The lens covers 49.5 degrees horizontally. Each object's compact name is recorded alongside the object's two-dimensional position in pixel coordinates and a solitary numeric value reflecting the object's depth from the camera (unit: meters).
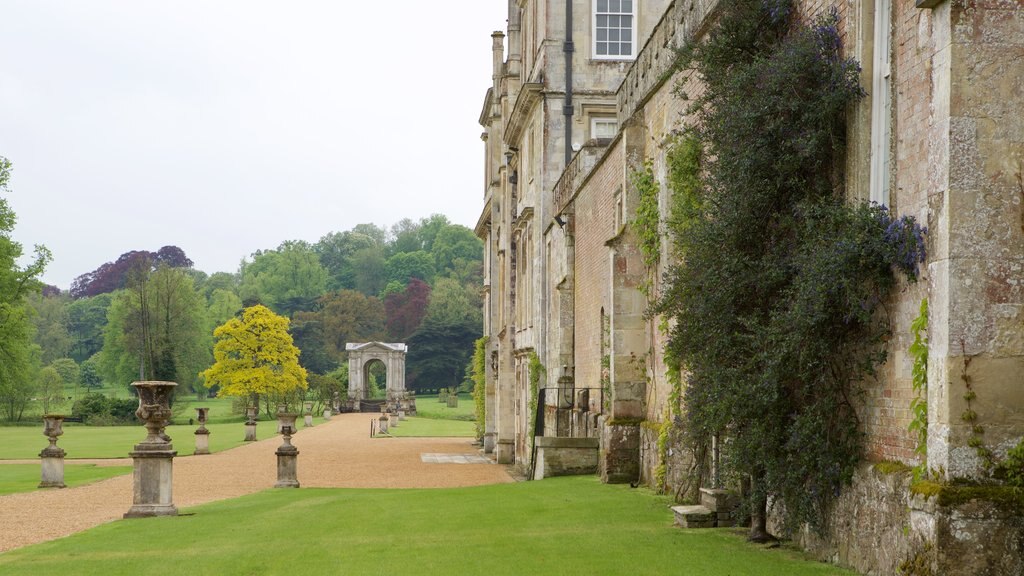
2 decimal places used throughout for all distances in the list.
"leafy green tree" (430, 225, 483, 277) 156.00
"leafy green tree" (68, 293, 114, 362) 130.12
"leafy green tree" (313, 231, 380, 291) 165.23
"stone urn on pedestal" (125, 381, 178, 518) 16.75
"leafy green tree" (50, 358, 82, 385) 102.31
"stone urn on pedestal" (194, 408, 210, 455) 38.53
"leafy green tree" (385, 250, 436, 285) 155.38
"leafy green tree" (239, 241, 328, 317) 143.38
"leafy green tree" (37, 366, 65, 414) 71.19
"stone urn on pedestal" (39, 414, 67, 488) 24.66
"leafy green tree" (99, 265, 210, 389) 78.81
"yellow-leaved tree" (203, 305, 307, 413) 70.69
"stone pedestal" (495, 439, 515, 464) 35.97
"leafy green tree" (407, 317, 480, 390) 106.00
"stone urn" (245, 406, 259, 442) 48.09
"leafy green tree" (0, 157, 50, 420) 50.41
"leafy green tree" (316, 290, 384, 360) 116.06
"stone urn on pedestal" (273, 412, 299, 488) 23.62
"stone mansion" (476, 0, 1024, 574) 7.07
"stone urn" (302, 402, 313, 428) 63.45
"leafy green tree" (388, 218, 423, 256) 176.00
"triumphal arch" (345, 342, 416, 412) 90.12
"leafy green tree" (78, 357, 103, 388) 114.88
